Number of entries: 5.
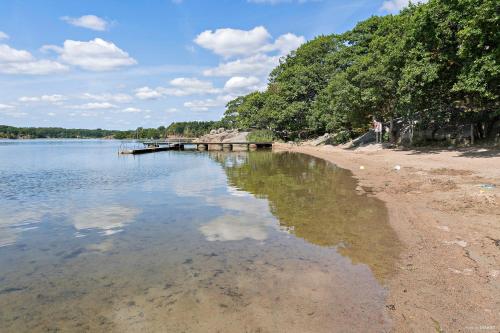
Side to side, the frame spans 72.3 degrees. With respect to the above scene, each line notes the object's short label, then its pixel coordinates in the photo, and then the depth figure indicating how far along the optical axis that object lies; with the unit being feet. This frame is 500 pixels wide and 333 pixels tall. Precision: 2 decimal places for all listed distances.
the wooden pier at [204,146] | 231.30
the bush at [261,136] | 265.75
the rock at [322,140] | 194.39
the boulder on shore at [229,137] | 311.68
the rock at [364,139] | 146.92
